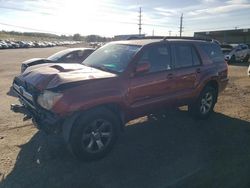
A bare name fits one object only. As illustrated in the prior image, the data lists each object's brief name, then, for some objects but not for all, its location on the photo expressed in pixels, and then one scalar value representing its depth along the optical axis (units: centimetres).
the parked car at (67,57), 745
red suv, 279
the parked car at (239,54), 1599
